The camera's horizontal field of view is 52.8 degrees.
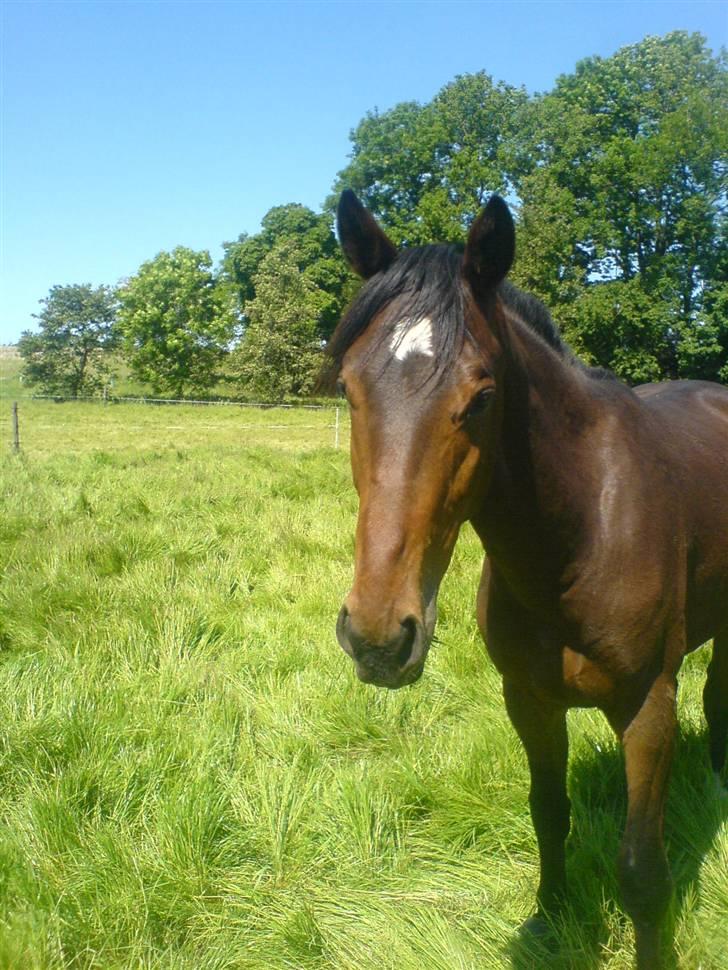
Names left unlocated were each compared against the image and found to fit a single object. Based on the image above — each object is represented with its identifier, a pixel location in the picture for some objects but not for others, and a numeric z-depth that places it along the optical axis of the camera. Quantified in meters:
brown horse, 1.54
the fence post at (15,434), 16.88
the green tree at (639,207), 27.86
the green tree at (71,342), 44.12
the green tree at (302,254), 44.41
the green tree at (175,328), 49.03
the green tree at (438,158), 33.72
